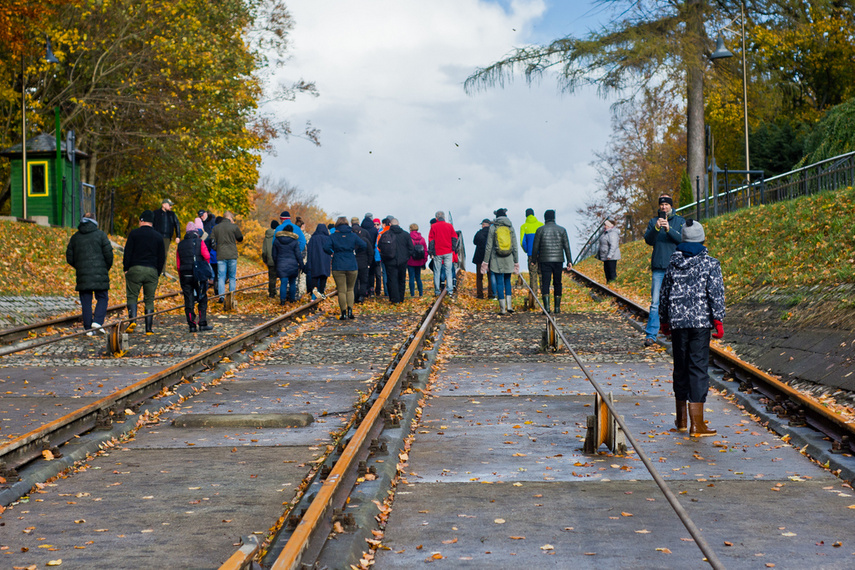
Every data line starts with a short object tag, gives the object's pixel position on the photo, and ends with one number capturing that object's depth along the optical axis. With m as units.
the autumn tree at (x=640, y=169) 58.69
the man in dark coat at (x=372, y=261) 23.98
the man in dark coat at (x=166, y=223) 24.08
